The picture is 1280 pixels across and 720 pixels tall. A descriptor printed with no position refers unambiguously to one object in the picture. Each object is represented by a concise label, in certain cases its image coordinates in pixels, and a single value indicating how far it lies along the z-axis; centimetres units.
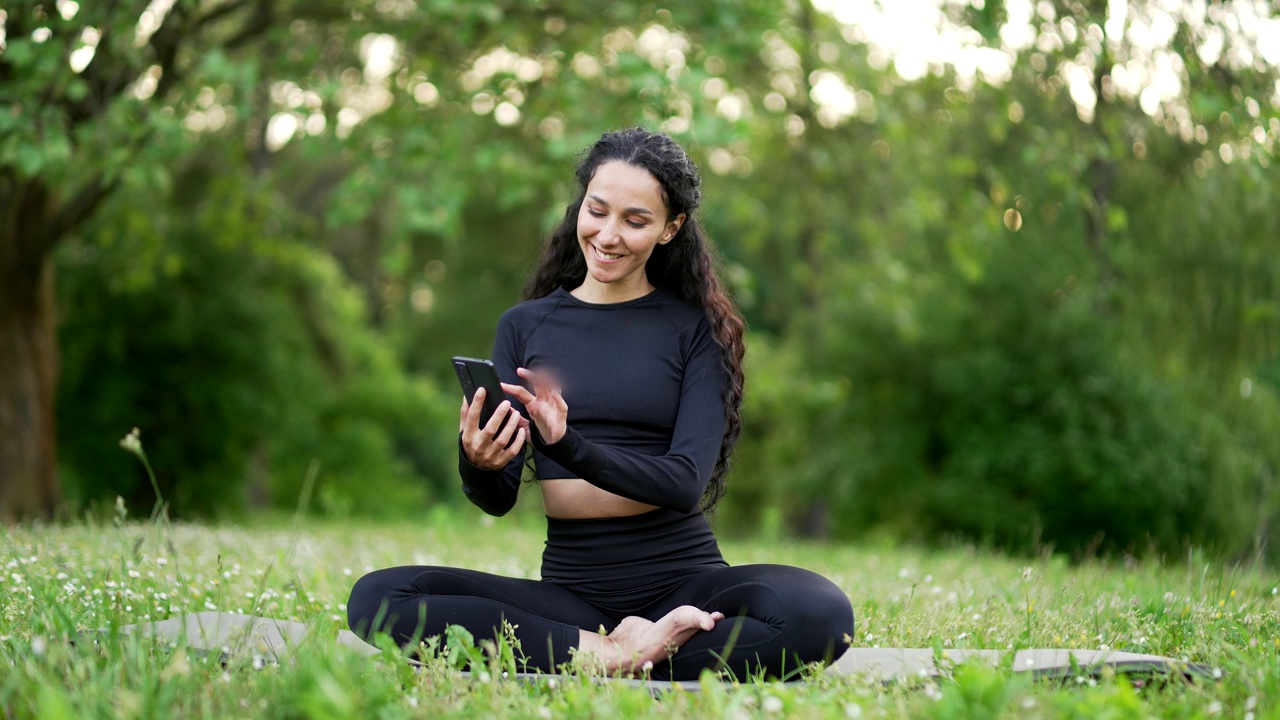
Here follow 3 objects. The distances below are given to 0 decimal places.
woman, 315
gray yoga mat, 278
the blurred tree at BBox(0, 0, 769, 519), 695
